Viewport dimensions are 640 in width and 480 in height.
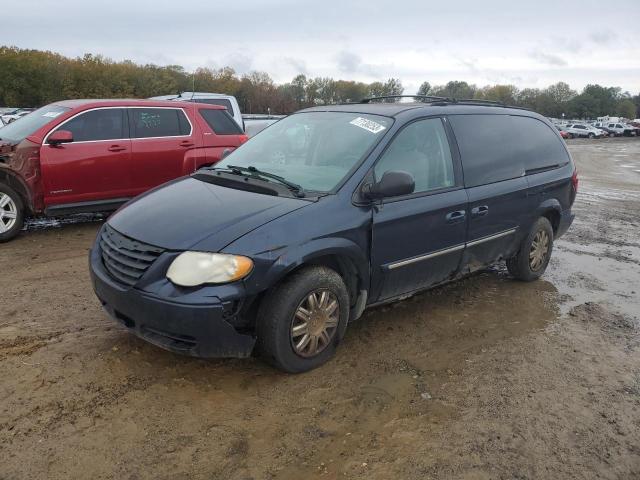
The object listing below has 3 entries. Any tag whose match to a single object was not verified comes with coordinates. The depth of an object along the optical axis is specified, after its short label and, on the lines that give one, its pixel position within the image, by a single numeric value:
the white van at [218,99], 11.71
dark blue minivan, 3.20
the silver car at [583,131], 57.78
